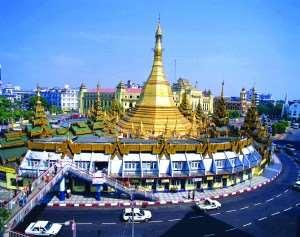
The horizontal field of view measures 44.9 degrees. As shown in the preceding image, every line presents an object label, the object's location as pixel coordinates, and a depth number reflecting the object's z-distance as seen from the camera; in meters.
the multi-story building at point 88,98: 158.75
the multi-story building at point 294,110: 179.75
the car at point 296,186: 47.16
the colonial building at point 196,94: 145.62
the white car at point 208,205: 37.94
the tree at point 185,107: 73.19
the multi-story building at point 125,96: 146.55
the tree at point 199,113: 71.75
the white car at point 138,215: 34.19
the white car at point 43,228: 30.33
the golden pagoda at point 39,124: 51.22
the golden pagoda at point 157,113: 55.84
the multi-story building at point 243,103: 174.27
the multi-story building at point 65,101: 198.12
